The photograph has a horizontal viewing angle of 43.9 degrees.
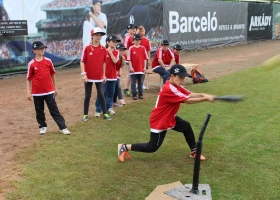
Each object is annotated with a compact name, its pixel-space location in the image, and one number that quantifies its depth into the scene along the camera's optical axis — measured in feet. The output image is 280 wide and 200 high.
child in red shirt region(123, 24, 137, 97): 34.14
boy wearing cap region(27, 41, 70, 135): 20.71
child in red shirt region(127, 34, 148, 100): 30.78
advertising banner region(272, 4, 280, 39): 103.11
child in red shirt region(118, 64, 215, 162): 15.30
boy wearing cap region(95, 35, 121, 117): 26.03
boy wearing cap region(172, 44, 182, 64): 33.72
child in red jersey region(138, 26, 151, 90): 34.94
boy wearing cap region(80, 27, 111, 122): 23.80
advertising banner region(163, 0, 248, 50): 68.64
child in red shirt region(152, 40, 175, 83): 32.37
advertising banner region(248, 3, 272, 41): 93.45
